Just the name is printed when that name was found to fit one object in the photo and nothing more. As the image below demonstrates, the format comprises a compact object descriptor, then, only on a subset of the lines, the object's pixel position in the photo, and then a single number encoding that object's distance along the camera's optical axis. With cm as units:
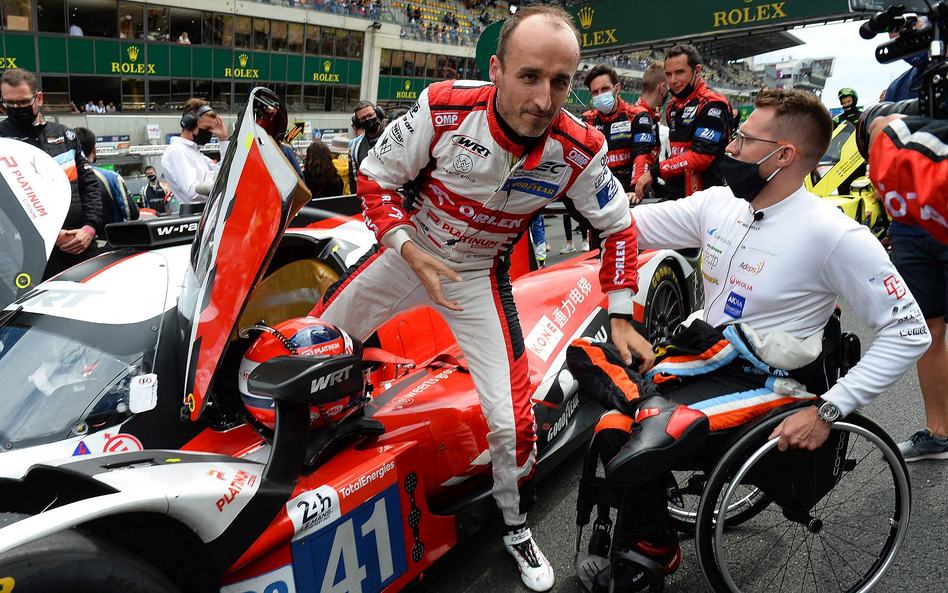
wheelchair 201
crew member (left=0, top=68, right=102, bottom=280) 396
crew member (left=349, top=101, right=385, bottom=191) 655
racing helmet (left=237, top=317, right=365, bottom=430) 195
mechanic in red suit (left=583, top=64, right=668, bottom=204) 608
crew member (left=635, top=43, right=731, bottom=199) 488
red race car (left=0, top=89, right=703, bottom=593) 148
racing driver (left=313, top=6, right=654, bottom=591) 223
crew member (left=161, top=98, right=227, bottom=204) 496
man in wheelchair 196
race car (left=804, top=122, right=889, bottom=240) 693
